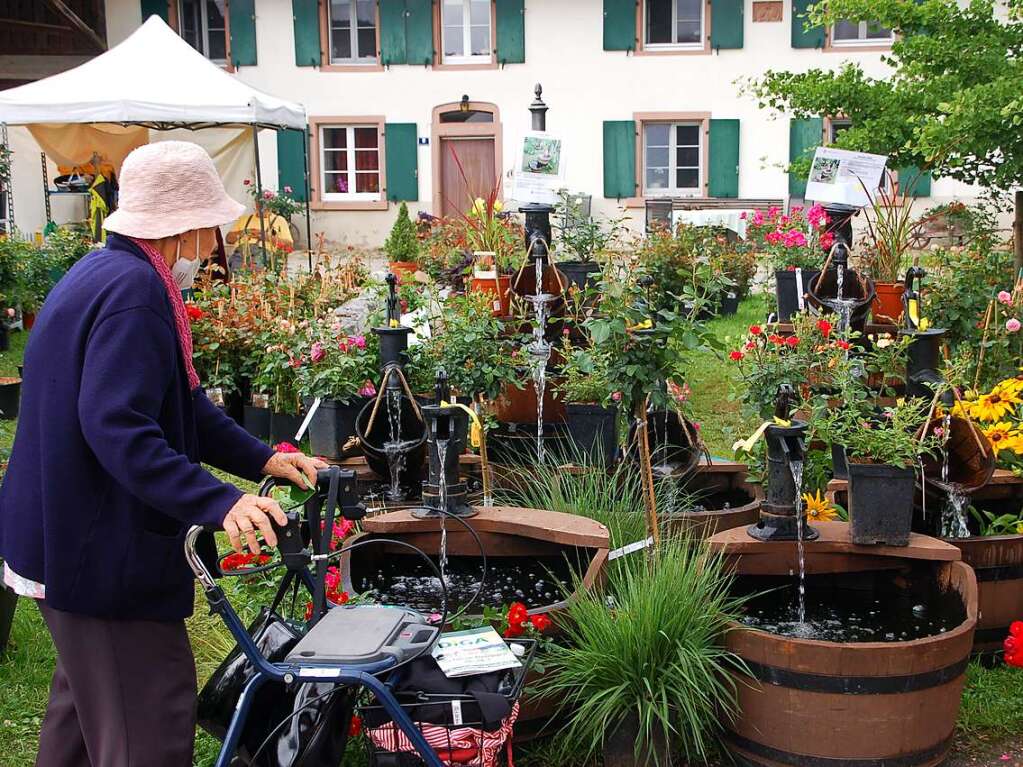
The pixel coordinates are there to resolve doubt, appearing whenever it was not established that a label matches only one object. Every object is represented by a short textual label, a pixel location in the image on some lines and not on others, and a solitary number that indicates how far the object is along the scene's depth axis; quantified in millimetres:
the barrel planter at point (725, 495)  4191
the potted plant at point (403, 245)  14445
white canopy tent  10938
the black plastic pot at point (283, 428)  6676
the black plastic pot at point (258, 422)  6938
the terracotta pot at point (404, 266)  11534
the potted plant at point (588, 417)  5012
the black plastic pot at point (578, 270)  7258
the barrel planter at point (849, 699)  2971
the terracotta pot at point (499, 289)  6348
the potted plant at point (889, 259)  7434
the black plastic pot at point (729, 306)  11688
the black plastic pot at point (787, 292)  8180
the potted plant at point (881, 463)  3512
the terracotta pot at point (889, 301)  7422
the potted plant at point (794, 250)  8203
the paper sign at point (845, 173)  6832
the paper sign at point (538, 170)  6230
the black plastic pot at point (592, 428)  5043
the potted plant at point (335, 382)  5938
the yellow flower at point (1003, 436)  4098
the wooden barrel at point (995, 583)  3729
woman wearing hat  2213
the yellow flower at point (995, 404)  4176
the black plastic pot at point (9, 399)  7662
